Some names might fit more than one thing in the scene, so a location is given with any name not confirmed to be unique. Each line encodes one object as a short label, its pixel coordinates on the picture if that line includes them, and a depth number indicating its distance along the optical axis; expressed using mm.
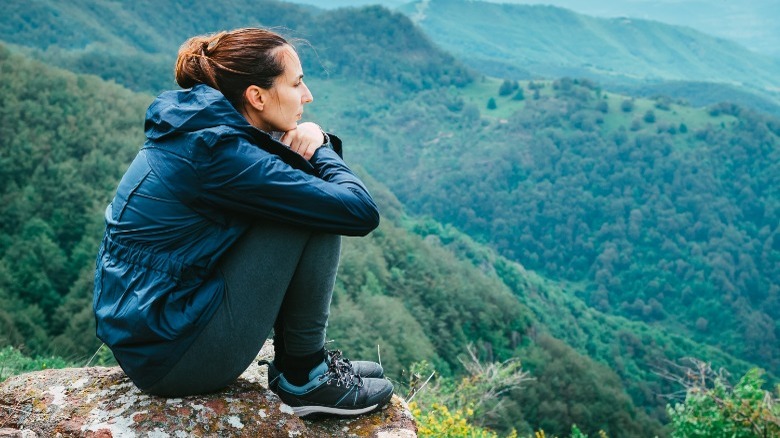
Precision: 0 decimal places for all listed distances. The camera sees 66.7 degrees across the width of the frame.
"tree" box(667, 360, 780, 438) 6863
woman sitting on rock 1883
